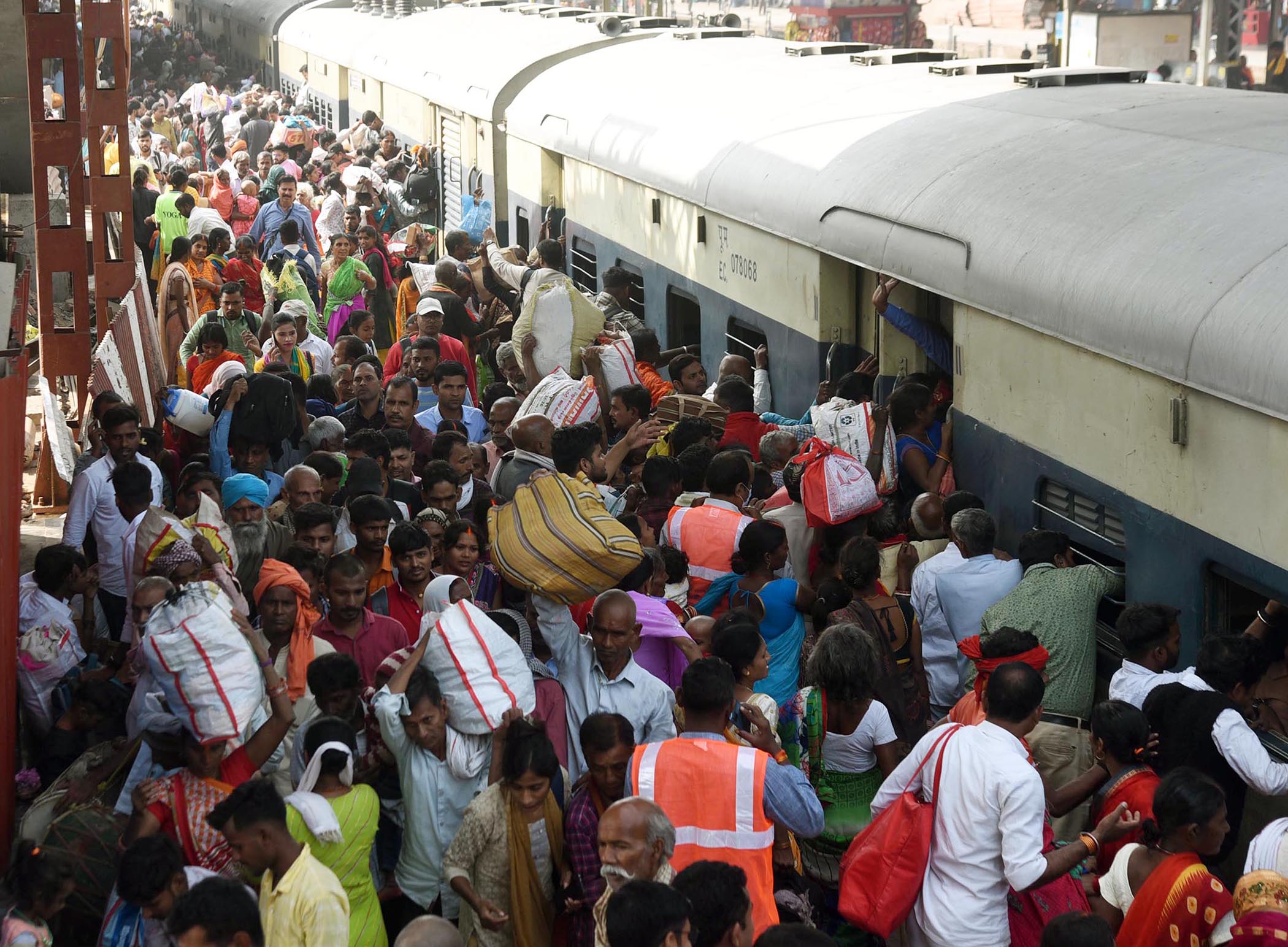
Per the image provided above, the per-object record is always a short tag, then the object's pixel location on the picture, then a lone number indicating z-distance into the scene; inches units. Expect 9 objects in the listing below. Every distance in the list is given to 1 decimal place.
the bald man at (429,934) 145.0
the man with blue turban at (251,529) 231.1
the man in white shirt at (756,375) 324.8
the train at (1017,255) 184.9
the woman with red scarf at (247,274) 458.6
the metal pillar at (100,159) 476.4
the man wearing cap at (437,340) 352.2
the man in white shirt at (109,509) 258.5
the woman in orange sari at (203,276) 456.4
